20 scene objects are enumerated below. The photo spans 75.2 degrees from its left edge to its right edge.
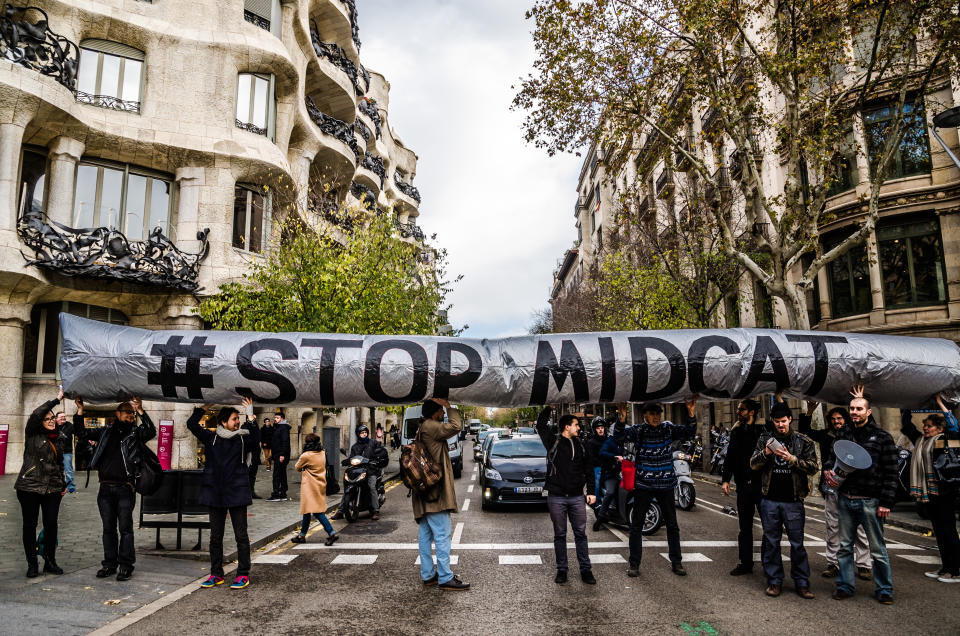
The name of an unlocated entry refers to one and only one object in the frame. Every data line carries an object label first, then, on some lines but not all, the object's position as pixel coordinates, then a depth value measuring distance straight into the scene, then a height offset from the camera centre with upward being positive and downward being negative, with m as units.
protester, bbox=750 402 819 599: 6.54 -1.08
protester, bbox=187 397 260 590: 6.93 -1.01
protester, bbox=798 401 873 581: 7.30 -1.39
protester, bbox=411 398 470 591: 6.79 -1.20
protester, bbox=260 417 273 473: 17.27 -1.14
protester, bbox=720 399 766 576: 7.38 -0.96
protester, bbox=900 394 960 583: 6.95 -1.17
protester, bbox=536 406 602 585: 7.05 -1.10
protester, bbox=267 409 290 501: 13.89 -1.38
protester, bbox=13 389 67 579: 6.95 -0.99
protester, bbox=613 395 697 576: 7.40 -0.99
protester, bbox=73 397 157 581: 7.06 -0.95
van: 21.44 -1.38
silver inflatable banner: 6.55 +0.27
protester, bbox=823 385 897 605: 6.32 -1.14
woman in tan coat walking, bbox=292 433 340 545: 9.49 -1.47
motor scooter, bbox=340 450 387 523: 11.73 -1.85
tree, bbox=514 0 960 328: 13.70 +7.33
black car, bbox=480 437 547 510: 12.59 -1.77
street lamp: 10.30 +4.53
